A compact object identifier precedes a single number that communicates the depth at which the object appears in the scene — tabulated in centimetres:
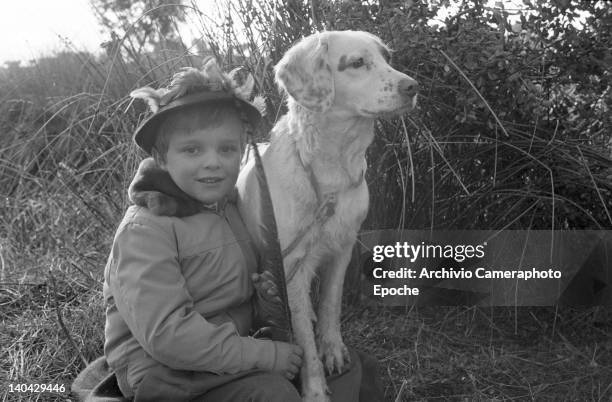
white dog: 226
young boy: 182
